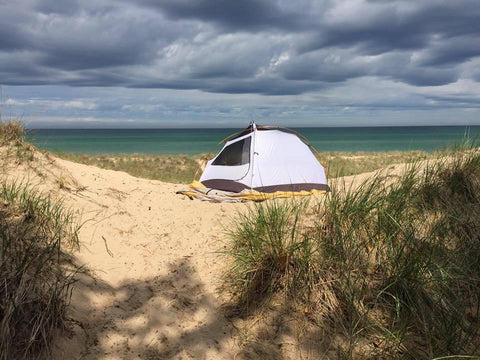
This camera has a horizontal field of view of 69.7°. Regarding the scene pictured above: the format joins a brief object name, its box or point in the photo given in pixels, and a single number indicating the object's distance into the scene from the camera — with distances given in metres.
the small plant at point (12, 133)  6.31
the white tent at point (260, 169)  8.16
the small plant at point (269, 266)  3.47
